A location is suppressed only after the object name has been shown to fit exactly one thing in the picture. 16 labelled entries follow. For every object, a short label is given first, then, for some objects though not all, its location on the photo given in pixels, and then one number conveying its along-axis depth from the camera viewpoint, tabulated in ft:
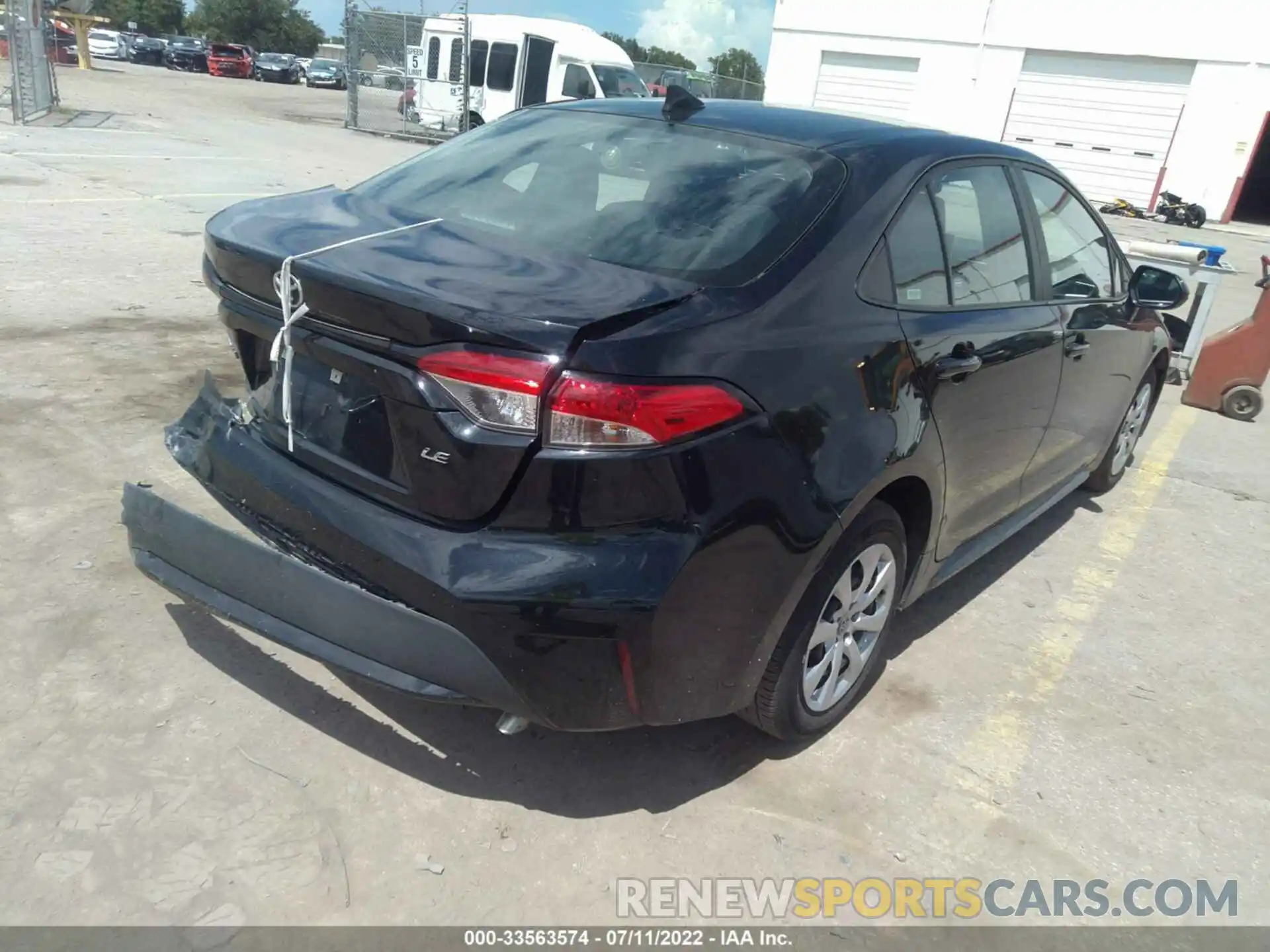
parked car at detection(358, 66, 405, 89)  73.82
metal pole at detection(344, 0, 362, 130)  70.59
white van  67.92
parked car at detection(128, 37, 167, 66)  159.43
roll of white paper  25.45
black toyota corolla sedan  7.17
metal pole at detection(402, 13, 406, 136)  72.38
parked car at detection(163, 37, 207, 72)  155.63
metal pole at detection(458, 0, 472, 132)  64.80
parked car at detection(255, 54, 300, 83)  147.33
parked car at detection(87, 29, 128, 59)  152.97
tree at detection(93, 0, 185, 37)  241.35
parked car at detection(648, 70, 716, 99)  93.04
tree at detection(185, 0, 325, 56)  224.12
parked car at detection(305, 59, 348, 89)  142.51
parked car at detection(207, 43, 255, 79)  150.82
